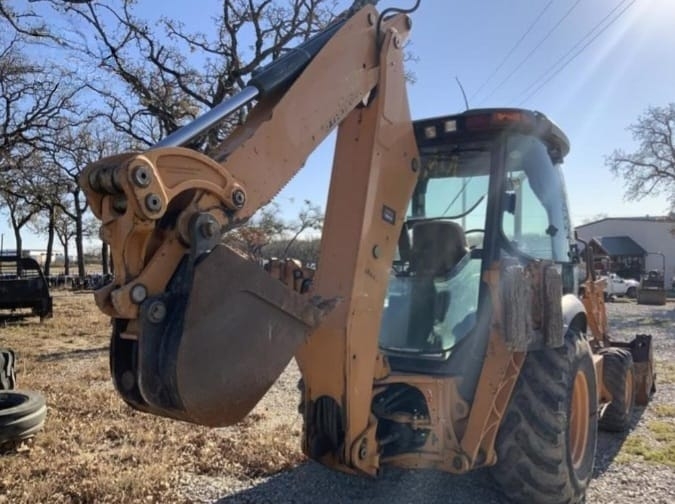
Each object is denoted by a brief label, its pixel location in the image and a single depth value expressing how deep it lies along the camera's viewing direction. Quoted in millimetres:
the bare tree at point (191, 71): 17047
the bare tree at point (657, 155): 38406
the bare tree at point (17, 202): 24611
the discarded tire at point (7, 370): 6790
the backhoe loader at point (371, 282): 2354
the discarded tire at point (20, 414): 5113
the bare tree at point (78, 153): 22438
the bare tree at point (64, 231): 43500
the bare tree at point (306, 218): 29672
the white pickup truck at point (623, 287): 35438
